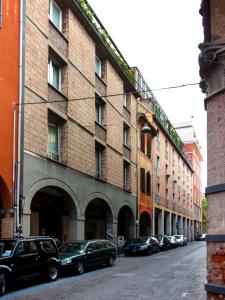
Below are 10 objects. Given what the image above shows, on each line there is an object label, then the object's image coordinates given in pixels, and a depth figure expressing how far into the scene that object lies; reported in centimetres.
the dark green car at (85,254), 1336
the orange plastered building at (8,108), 1320
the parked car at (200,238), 4968
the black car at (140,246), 2180
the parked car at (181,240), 3331
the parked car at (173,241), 3026
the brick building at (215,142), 472
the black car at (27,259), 1025
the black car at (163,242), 2651
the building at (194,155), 5954
